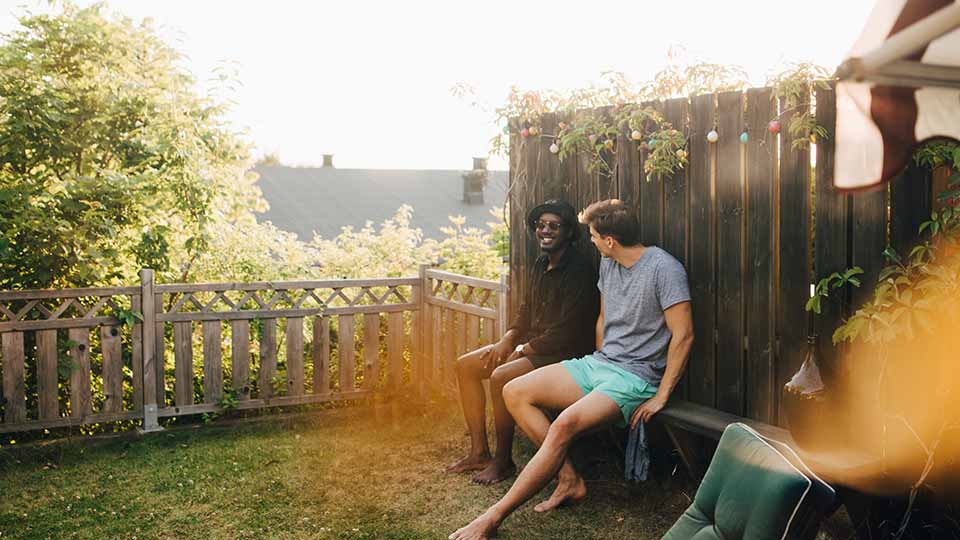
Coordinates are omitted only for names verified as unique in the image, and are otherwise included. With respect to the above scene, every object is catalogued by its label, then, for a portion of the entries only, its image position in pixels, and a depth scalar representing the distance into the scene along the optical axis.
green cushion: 2.14
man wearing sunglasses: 4.64
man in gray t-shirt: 3.90
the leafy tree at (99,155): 5.67
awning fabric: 1.53
